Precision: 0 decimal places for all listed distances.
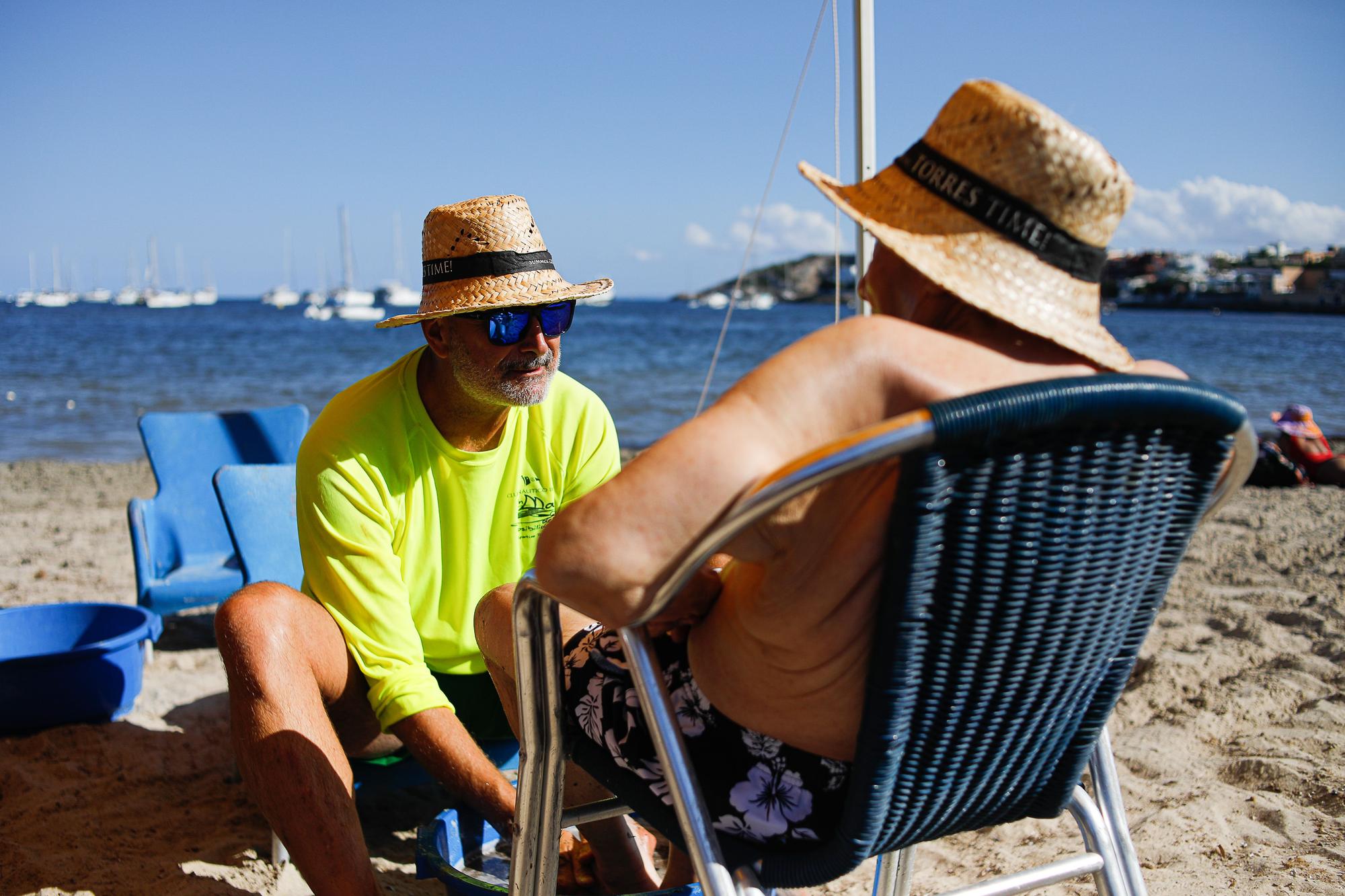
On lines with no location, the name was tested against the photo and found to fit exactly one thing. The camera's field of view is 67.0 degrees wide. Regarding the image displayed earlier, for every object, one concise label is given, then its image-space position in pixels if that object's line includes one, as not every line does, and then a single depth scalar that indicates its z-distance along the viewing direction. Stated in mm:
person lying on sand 7809
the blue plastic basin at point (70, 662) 3148
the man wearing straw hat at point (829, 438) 1059
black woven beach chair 1005
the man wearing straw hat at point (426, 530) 1946
